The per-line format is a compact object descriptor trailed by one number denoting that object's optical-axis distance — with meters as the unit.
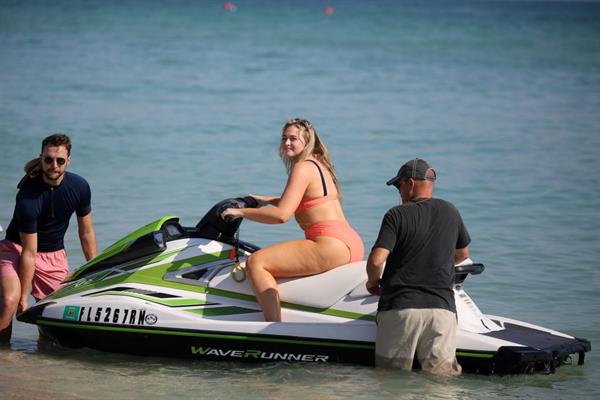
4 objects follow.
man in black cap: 13.70
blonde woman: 14.49
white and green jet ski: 14.34
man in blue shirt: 15.29
